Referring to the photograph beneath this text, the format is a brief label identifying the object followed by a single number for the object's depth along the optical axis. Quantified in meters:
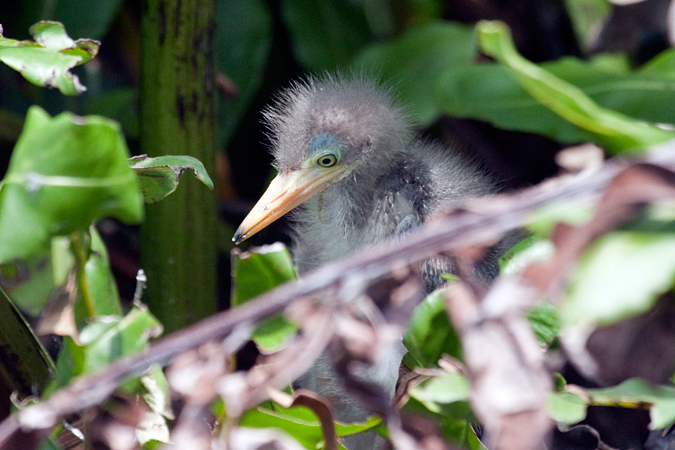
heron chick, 3.37
